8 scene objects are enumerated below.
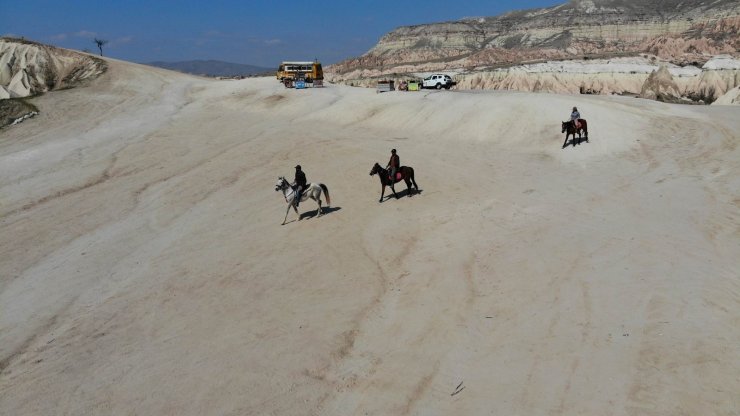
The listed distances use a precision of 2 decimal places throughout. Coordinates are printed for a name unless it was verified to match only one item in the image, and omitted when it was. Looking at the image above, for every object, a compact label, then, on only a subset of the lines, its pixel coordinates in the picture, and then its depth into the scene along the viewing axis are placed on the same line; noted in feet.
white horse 57.41
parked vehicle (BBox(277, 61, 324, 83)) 205.00
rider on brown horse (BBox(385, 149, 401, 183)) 61.36
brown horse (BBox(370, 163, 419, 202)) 61.36
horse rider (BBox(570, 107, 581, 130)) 80.50
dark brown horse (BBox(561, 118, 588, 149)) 80.18
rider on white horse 56.95
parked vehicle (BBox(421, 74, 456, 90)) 173.27
